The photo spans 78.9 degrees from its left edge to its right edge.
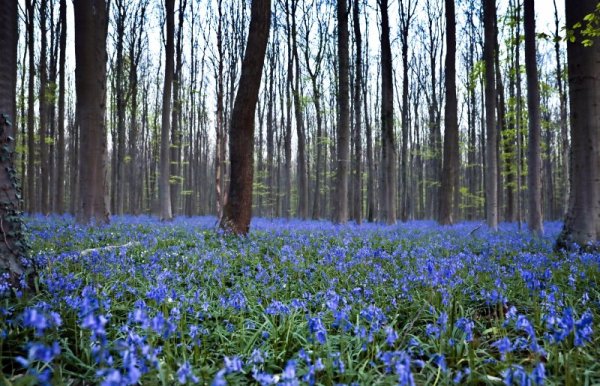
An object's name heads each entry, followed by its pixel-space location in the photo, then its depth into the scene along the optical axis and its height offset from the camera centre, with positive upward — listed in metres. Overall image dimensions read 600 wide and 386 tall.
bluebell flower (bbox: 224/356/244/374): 1.64 -0.76
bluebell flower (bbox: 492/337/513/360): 1.91 -0.77
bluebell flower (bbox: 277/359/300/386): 1.54 -0.73
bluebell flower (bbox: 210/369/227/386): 1.33 -0.66
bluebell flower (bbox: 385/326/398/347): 2.10 -0.80
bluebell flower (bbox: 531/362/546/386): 1.61 -0.78
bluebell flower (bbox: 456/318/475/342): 2.44 -0.89
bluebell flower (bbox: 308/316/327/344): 2.13 -0.78
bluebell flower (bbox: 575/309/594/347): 1.94 -0.72
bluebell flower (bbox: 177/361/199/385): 1.58 -0.76
